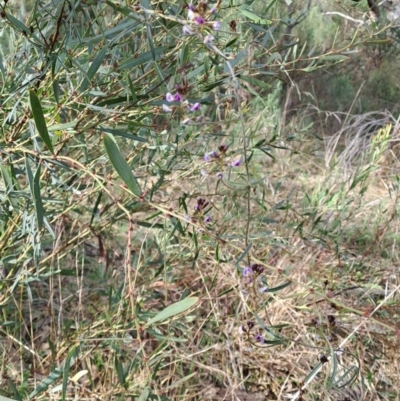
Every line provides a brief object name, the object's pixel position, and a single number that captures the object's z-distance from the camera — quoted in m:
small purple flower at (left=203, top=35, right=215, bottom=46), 0.52
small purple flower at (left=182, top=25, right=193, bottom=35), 0.55
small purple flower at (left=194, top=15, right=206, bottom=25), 0.56
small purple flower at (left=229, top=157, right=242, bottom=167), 0.73
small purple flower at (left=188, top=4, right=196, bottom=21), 0.57
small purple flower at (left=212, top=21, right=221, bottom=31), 0.57
